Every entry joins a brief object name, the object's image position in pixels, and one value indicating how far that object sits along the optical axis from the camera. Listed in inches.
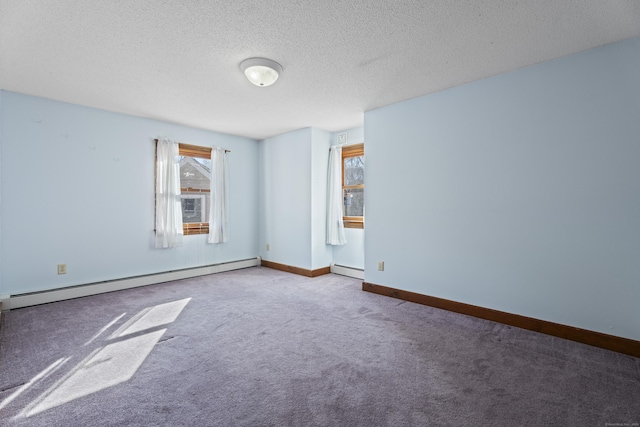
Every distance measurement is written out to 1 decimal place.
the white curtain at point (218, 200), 202.5
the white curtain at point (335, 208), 195.3
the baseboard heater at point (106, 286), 132.9
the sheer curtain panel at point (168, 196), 176.6
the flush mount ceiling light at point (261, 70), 104.0
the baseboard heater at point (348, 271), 186.8
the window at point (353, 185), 193.0
